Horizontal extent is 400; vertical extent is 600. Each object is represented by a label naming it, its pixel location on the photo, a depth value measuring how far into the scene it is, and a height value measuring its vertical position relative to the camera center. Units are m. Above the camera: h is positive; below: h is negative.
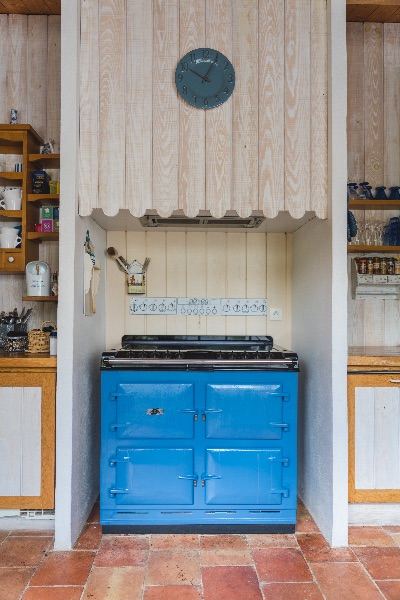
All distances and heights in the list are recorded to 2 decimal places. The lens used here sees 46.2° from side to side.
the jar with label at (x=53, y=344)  2.70 -0.16
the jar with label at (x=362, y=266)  3.26 +0.34
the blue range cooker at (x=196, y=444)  2.63 -0.73
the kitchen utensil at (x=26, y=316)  3.20 +0.00
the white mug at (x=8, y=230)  3.05 +0.56
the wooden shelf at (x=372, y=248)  3.13 +0.45
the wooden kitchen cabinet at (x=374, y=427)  2.67 -0.64
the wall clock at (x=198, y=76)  2.54 +1.30
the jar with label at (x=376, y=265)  3.27 +0.35
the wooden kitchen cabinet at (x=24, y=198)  3.00 +0.76
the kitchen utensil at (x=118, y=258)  3.28 +0.40
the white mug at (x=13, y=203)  3.05 +0.73
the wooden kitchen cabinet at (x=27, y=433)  2.58 -0.65
